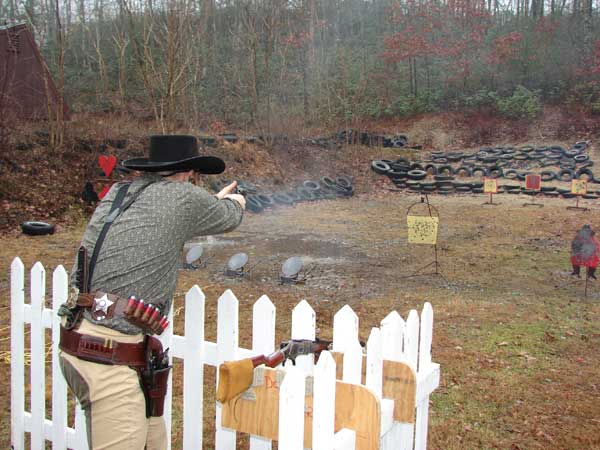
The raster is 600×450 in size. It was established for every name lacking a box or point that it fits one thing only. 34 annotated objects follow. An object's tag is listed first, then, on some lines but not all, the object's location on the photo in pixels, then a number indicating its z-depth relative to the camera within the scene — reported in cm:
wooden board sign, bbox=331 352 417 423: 191
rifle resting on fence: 171
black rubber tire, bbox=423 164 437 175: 1893
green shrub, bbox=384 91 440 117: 2786
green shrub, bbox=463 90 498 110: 2653
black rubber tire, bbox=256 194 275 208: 1348
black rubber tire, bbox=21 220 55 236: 980
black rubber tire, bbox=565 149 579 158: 2005
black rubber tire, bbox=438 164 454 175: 1861
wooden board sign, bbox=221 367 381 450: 166
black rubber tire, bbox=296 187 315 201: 1504
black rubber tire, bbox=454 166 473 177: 1853
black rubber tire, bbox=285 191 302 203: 1461
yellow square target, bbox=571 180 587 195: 1265
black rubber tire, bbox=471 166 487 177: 1830
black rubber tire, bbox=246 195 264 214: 1300
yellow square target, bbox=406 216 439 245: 689
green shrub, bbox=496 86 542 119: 2523
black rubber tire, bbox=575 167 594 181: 1647
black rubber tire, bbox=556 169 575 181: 1683
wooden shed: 1400
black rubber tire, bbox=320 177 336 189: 1620
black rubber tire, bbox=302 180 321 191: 1606
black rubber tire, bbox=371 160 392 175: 1862
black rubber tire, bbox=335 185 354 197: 1589
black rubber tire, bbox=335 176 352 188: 1624
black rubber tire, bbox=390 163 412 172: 1890
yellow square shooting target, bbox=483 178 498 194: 1403
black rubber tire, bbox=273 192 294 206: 1400
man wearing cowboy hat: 201
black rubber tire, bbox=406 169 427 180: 1775
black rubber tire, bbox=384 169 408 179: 1806
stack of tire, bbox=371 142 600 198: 1658
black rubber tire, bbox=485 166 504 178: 1781
